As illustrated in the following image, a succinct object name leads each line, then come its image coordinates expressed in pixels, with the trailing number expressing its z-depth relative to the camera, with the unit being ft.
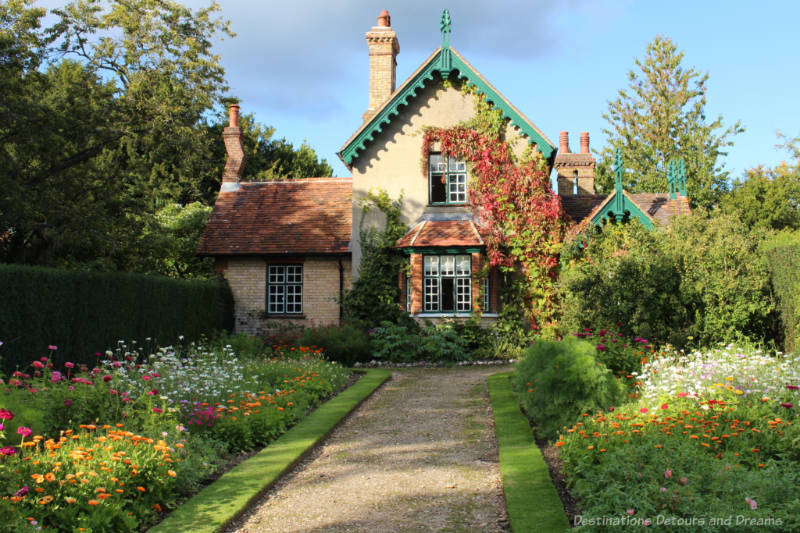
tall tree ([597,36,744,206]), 126.52
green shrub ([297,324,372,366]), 58.49
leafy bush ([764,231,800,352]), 42.25
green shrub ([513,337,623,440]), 27.71
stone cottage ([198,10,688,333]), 65.41
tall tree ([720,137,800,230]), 107.86
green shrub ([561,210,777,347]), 44.45
